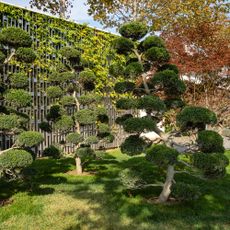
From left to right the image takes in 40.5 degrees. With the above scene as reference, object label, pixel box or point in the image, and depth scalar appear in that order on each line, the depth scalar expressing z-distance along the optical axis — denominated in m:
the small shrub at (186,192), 3.81
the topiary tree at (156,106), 3.70
